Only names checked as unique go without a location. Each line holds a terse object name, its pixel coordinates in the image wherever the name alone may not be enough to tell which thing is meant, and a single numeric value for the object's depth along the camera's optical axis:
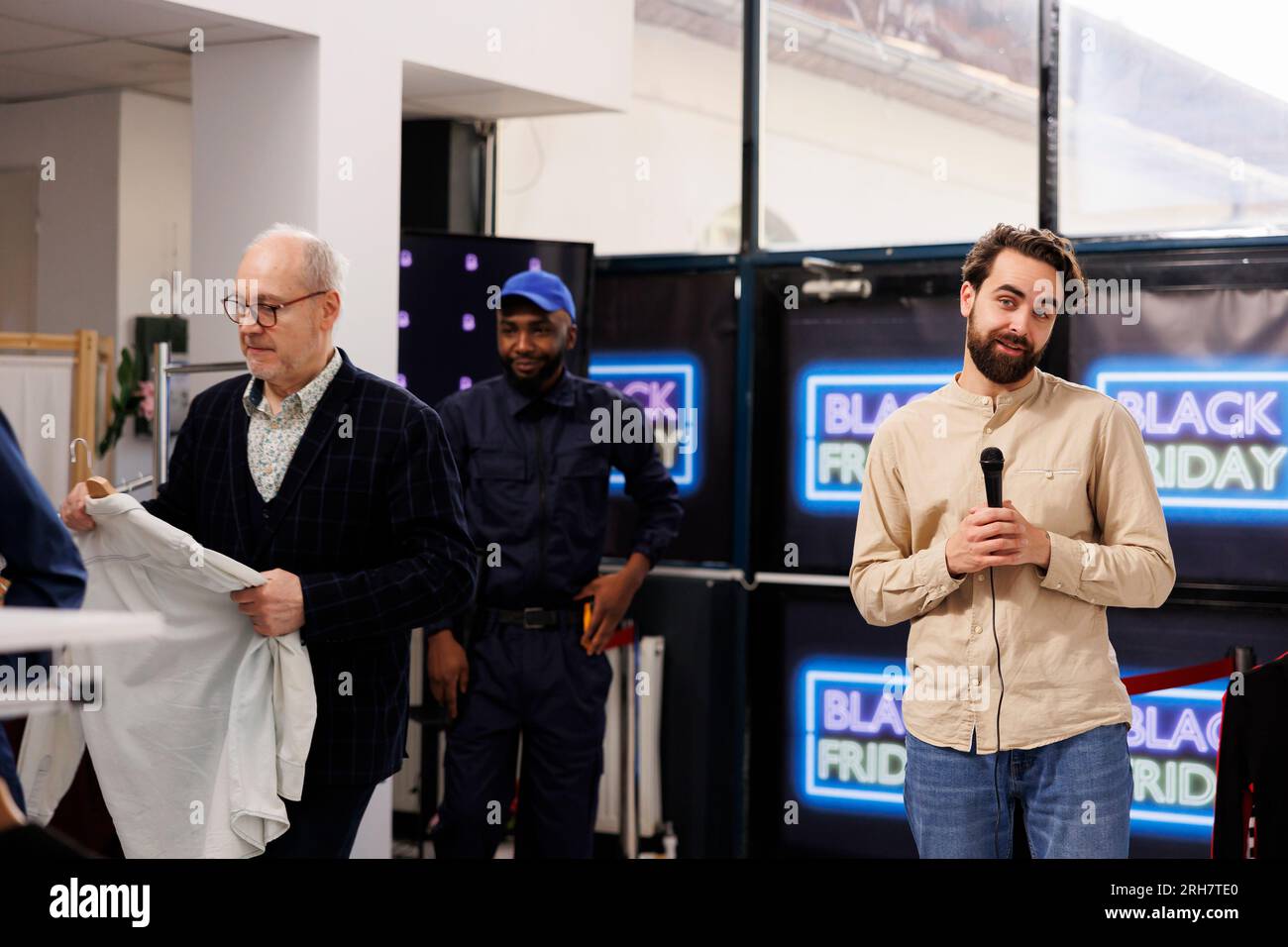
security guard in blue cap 4.16
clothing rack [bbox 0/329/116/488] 4.47
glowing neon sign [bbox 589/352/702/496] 5.15
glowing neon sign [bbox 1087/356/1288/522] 4.40
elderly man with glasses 2.86
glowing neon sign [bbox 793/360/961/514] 4.86
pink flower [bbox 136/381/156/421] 5.12
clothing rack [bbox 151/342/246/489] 3.85
